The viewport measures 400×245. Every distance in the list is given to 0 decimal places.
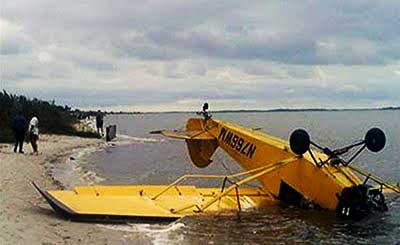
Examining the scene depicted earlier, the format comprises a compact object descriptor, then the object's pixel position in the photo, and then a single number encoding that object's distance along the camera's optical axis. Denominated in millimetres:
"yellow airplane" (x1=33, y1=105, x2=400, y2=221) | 15484
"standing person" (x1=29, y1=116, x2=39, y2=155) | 29875
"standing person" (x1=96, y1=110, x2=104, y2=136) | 68238
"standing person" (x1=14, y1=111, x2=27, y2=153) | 29375
